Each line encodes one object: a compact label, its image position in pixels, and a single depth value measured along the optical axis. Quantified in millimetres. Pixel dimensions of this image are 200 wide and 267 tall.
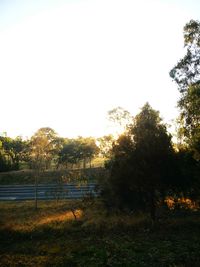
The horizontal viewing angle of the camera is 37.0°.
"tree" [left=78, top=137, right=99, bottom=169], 73662
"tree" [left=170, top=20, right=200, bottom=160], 22234
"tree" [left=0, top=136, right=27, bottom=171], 83562
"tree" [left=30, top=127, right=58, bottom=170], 38031
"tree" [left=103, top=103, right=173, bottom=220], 21609
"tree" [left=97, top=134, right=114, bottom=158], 59331
